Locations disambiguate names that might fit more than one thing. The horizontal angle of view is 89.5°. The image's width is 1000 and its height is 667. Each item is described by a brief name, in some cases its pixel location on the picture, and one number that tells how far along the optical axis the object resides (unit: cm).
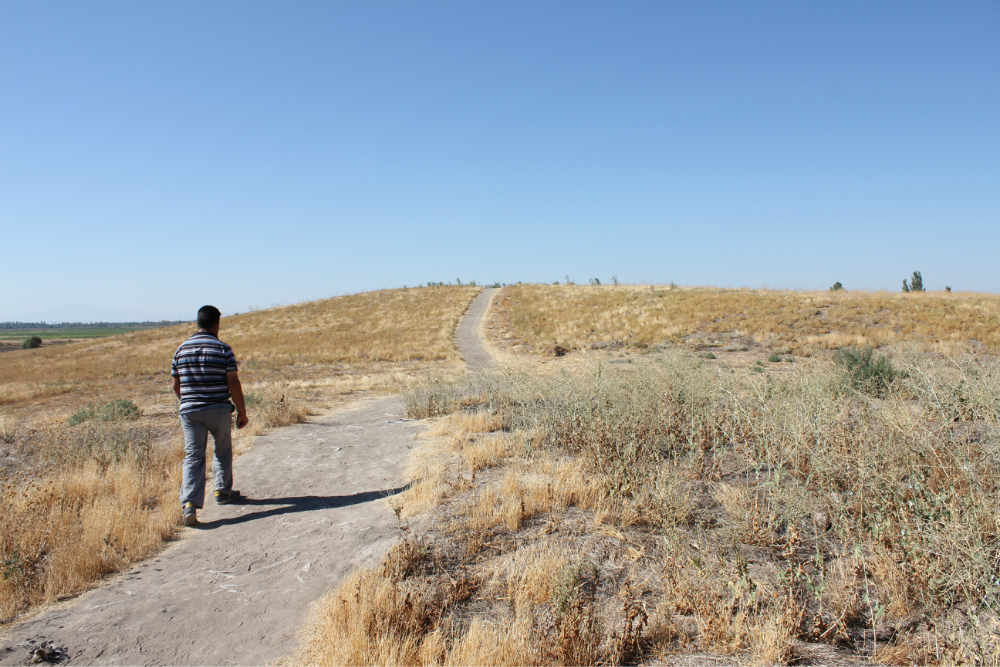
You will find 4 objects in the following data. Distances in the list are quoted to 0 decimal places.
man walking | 466
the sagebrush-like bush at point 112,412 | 966
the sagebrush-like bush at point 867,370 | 716
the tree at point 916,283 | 4119
